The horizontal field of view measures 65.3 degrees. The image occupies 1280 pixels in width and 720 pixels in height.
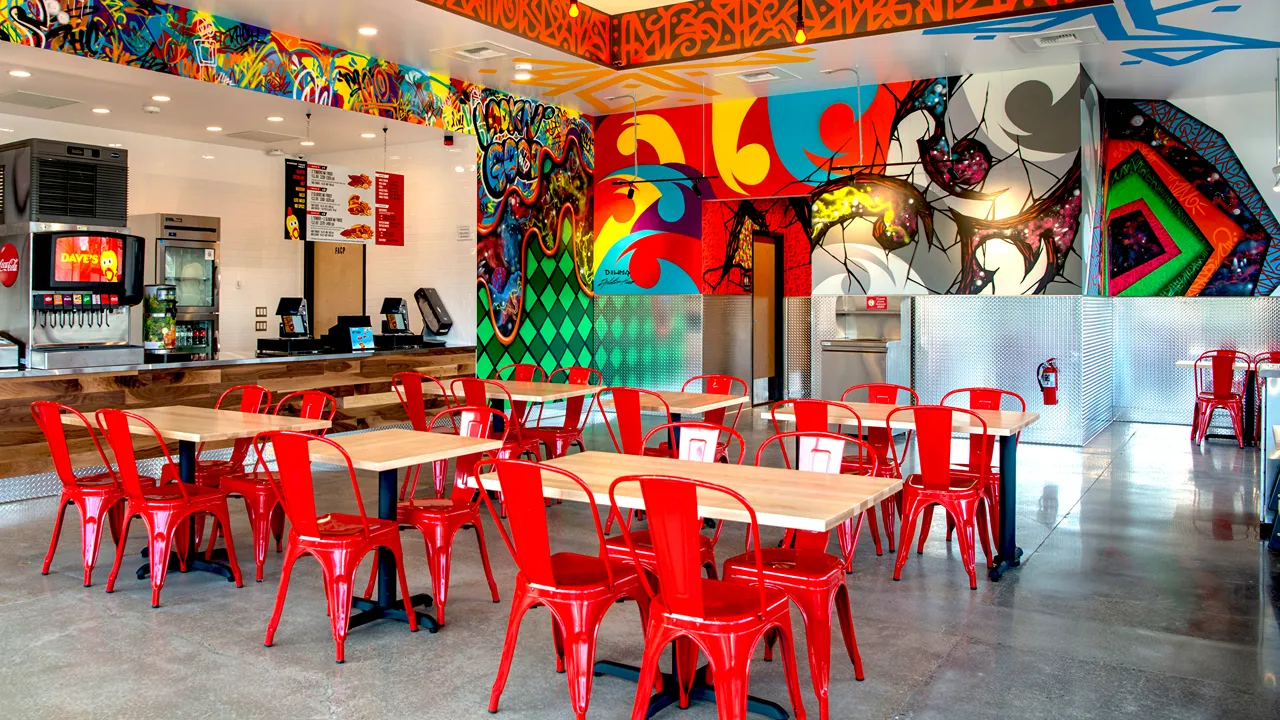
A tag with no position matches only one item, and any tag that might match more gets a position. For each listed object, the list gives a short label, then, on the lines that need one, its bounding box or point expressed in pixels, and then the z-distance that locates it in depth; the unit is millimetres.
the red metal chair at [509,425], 6359
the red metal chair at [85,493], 4863
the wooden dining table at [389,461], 4066
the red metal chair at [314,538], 3918
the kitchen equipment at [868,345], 10219
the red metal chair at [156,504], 4586
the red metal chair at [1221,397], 9672
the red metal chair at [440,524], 4406
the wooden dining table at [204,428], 4754
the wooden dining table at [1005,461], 5152
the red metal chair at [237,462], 5434
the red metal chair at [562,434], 6852
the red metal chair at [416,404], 6445
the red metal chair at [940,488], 4945
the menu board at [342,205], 8594
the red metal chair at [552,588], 3264
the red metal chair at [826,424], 5254
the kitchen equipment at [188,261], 9352
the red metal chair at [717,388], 7018
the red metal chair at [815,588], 3328
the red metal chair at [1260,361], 9781
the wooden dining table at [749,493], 3131
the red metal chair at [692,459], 3656
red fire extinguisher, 9641
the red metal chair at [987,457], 5430
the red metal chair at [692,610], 2951
